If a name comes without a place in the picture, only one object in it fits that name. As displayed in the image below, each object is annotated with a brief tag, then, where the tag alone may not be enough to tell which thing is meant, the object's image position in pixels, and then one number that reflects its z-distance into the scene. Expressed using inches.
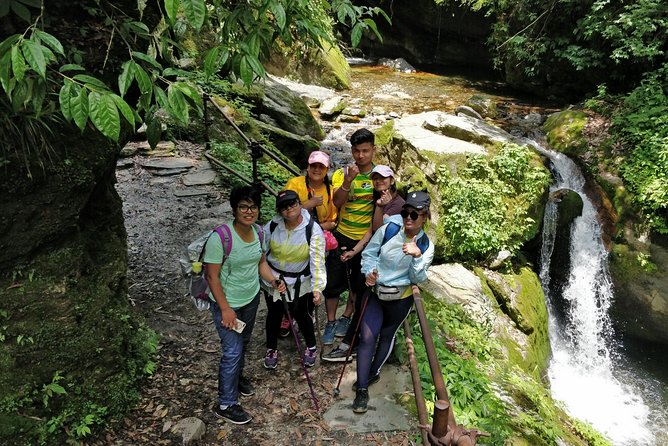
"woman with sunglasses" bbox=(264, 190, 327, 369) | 147.6
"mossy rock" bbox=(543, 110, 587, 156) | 443.5
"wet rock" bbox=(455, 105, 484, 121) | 575.2
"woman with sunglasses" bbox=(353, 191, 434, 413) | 136.5
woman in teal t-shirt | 129.0
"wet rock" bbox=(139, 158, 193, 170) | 346.0
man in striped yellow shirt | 157.2
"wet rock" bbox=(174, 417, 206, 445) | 139.3
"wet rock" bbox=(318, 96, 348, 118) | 601.9
